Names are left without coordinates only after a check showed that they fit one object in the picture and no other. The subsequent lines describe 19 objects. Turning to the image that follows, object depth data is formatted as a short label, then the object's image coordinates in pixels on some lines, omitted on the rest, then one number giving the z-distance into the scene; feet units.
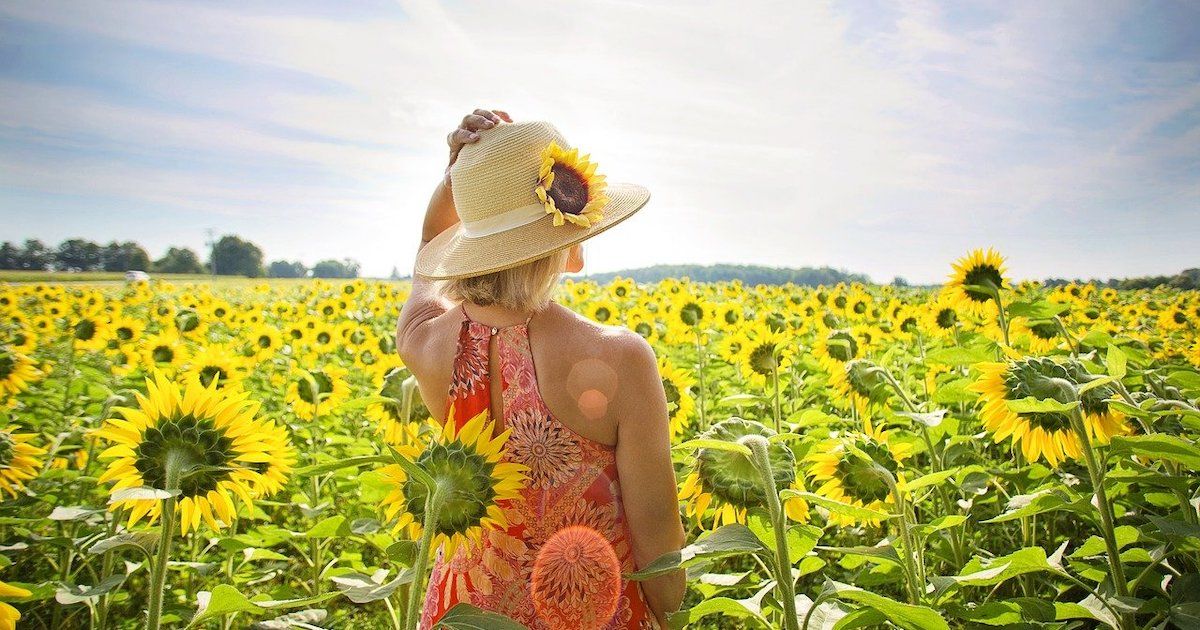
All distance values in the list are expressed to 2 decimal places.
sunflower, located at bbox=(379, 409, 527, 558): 4.04
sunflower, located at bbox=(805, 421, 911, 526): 6.04
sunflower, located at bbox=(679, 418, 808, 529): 5.01
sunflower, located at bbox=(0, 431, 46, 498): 7.88
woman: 5.66
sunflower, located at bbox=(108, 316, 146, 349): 20.97
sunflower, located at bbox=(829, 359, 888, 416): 9.37
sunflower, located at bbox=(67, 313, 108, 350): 20.26
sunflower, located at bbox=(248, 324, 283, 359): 20.76
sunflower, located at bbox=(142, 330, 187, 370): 16.96
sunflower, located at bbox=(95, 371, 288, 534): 4.39
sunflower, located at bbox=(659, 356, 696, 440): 9.50
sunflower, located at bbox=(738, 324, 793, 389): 12.91
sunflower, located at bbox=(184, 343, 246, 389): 10.21
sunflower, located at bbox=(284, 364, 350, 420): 12.83
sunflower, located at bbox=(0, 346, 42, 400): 12.95
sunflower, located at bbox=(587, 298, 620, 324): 21.37
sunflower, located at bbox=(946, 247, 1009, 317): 10.60
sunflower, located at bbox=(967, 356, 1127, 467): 6.05
